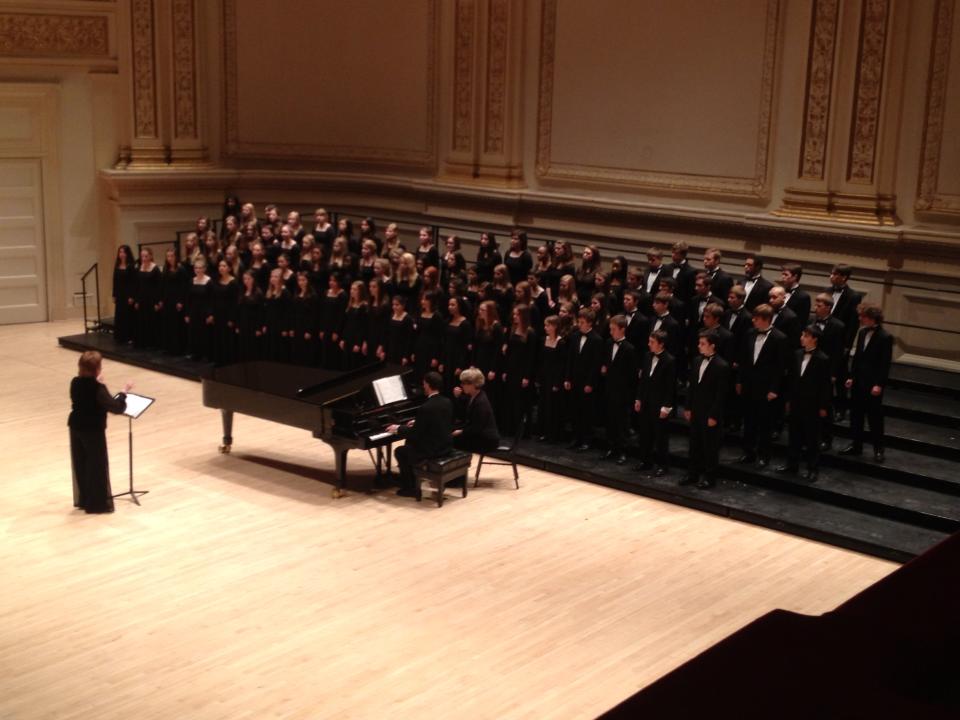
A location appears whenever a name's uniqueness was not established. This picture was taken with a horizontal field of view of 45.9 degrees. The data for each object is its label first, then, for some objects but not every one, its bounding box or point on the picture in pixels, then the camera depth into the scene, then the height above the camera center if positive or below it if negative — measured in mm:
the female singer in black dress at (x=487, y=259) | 13852 -1421
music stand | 9000 -2151
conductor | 8977 -2322
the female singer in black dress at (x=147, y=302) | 14680 -2197
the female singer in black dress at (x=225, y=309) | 13844 -2122
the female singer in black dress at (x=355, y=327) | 12336 -2061
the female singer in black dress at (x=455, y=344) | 11492 -2051
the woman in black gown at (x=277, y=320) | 13227 -2147
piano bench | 9461 -2719
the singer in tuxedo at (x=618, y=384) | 10516 -2201
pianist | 9484 -2384
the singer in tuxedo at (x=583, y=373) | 10781 -2159
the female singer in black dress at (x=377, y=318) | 12211 -1917
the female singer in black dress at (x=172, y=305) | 14438 -2184
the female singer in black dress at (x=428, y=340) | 11680 -2038
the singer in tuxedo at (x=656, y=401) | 10039 -2244
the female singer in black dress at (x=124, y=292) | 14883 -2105
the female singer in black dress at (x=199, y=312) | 14012 -2205
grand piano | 9578 -2276
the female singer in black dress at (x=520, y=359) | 11148 -2105
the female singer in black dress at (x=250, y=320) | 13391 -2197
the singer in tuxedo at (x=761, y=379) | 9961 -2005
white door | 16266 -1665
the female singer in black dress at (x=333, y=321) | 12906 -2085
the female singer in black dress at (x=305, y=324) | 13078 -2159
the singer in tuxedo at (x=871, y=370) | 9750 -1860
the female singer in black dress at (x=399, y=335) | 11961 -2047
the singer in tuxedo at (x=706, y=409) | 9695 -2217
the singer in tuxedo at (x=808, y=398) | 9555 -2078
